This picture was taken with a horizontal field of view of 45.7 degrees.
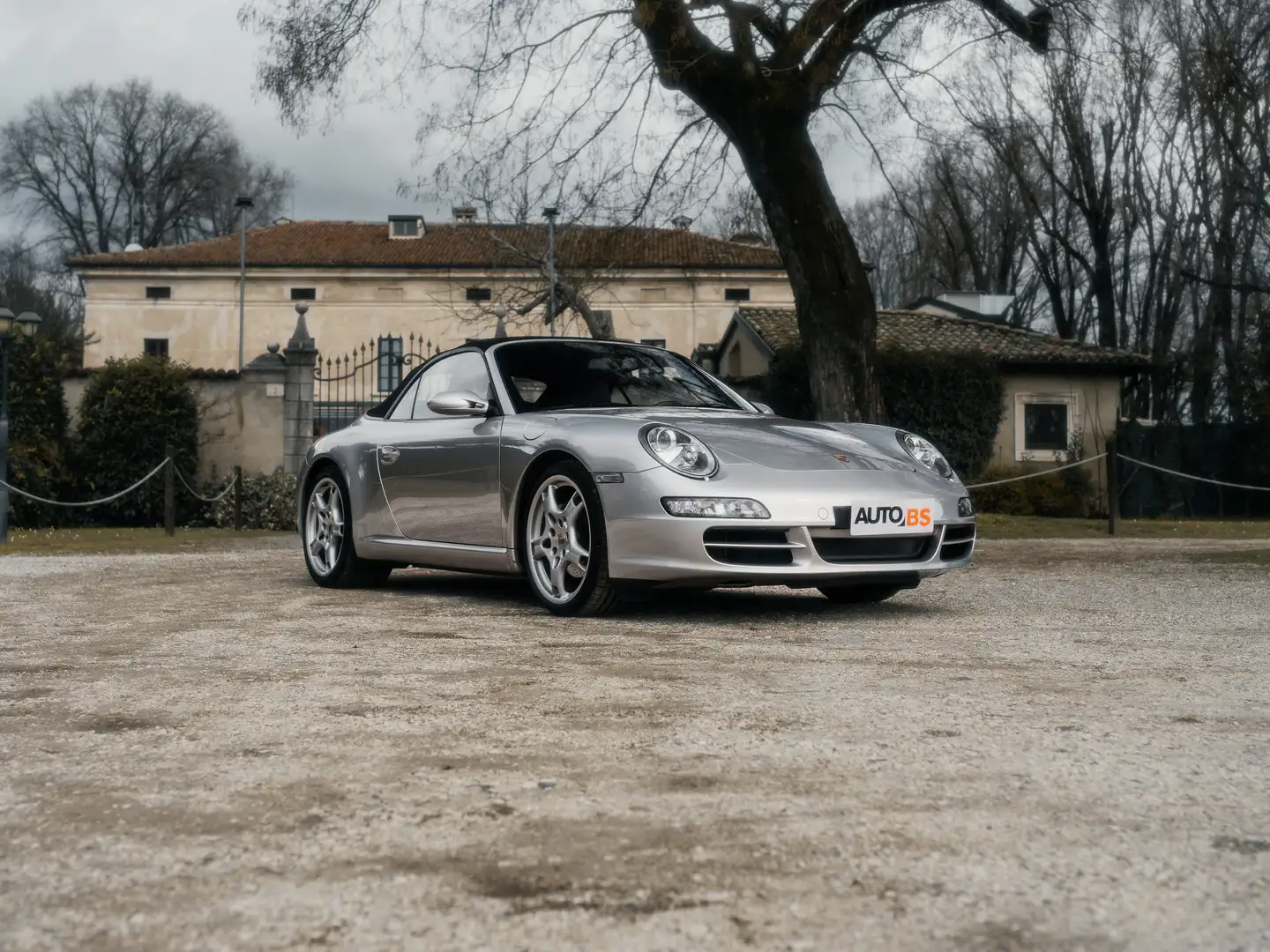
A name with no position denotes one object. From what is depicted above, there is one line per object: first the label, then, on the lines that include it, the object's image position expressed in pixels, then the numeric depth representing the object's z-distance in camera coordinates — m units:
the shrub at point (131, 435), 22.61
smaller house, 35.28
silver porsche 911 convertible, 6.38
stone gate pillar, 23.42
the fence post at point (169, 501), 17.56
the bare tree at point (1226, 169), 27.64
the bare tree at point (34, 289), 53.16
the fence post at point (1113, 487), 17.38
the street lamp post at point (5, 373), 15.98
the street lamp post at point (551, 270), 36.06
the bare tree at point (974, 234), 44.25
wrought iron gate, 22.12
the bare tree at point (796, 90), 15.25
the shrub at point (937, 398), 31.91
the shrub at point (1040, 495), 28.78
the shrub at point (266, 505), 21.41
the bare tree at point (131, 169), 56.84
